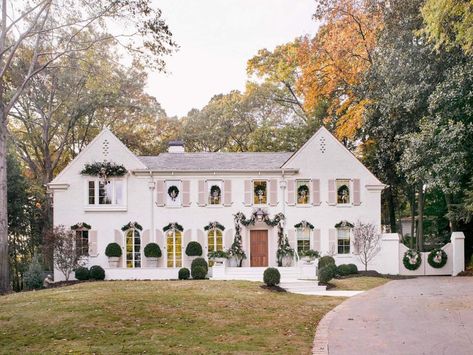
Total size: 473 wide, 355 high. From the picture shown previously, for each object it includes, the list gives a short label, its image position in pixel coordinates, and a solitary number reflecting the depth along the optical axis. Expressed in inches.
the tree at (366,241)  993.5
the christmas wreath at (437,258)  975.6
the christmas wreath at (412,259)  982.4
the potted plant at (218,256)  968.9
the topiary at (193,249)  1013.8
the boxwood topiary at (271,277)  698.8
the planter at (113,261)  1007.0
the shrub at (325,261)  942.4
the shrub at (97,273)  945.5
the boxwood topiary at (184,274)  950.4
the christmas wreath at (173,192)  1052.5
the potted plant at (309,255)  970.8
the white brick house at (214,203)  1029.2
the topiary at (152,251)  1005.8
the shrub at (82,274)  951.0
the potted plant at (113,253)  1002.7
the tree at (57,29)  754.8
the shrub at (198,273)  929.5
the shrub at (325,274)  794.2
